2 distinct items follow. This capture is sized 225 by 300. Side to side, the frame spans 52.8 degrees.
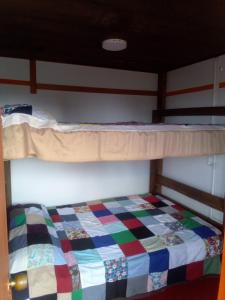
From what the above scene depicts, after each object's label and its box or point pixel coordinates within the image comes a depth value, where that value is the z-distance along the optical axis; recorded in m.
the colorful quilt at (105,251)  1.53
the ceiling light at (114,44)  1.78
